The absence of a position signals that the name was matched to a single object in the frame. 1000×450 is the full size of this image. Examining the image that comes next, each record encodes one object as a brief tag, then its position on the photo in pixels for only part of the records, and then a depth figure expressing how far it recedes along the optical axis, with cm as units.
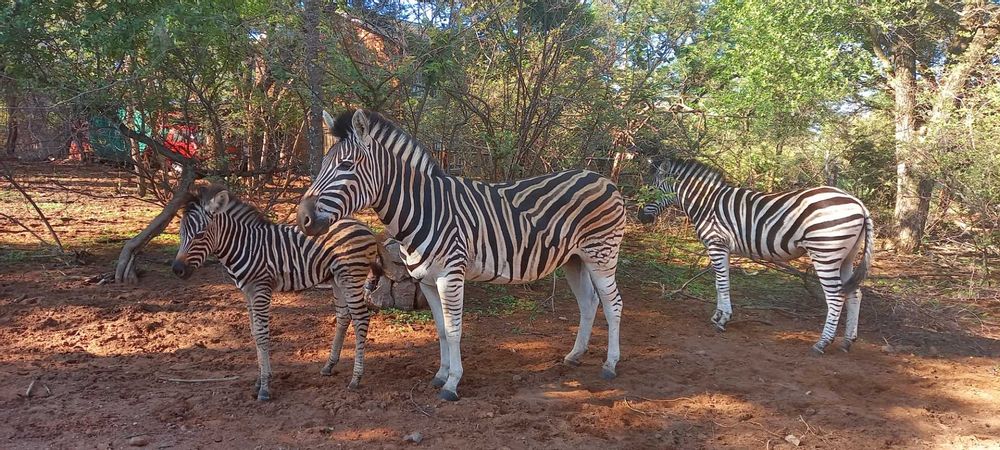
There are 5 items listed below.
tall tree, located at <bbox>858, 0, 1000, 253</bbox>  897
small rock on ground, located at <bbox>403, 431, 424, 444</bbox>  394
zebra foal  429
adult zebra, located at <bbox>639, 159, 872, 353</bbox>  608
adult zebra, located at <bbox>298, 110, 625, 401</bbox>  415
